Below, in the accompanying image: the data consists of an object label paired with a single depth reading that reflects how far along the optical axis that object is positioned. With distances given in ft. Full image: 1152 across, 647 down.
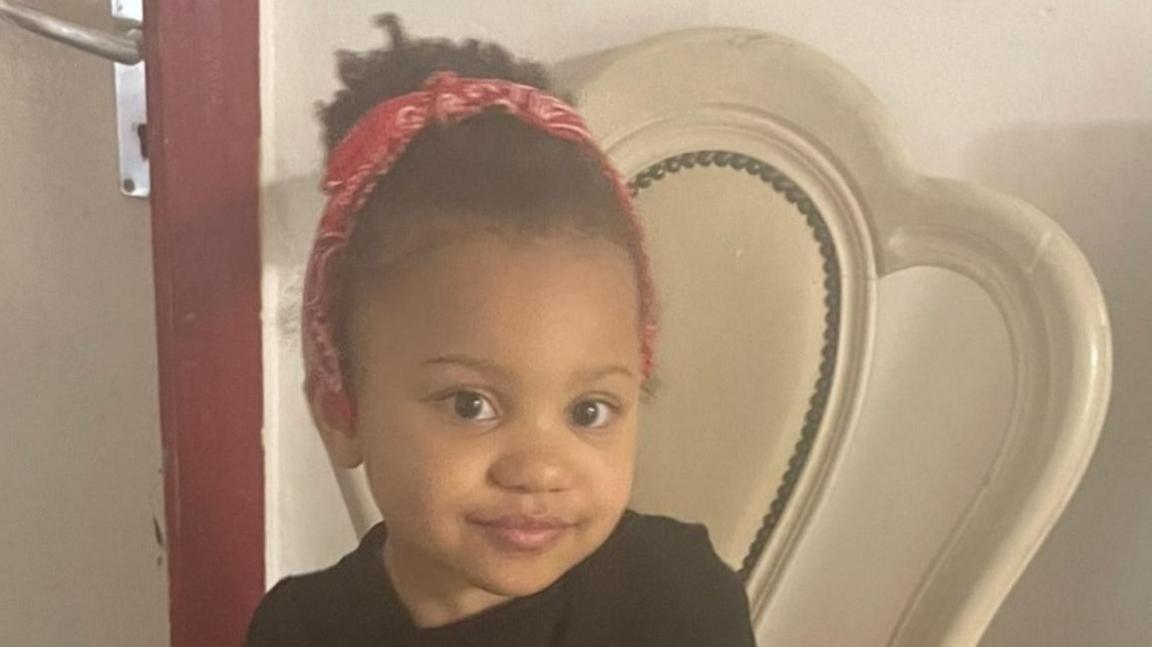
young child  1.99
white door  2.97
